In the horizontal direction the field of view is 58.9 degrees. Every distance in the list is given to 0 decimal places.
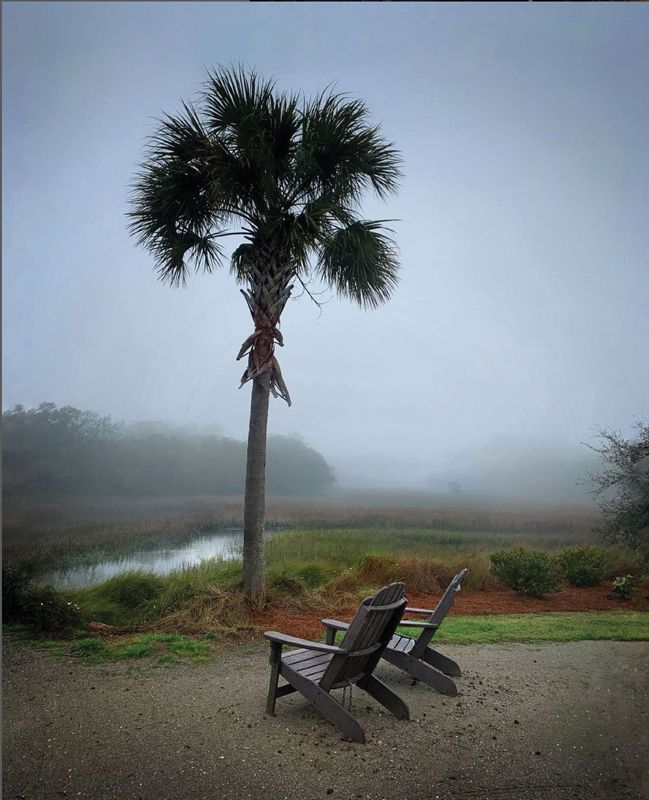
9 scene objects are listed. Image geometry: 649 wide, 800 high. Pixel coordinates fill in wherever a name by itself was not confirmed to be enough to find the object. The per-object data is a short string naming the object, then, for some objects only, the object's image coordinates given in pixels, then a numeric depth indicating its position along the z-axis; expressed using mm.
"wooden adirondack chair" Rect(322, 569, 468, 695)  4230
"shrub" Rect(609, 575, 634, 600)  6434
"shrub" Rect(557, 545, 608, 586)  7059
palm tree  6266
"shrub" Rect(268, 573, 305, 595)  7059
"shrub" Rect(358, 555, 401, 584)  7473
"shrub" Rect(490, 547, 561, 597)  7430
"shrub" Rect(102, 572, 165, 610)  6770
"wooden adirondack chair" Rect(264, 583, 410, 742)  3428
